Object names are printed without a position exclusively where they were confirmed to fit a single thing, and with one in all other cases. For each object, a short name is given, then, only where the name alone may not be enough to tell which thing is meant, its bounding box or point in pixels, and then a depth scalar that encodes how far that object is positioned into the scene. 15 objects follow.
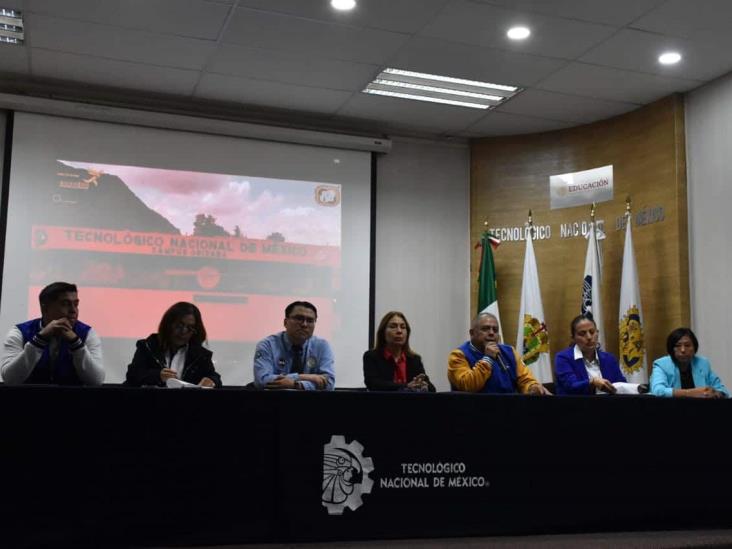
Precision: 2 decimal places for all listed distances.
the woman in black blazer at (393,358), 4.12
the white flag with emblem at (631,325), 5.62
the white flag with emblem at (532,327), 6.08
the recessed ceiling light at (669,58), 5.03
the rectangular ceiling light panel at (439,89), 5.61
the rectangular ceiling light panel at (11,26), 4.62
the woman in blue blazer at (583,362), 4.04
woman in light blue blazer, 4.21
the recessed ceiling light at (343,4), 4.43
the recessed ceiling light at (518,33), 4.74
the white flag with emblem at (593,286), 5.93
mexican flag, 6.43
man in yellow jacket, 3.66
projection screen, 5.71
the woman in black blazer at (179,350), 3.42
